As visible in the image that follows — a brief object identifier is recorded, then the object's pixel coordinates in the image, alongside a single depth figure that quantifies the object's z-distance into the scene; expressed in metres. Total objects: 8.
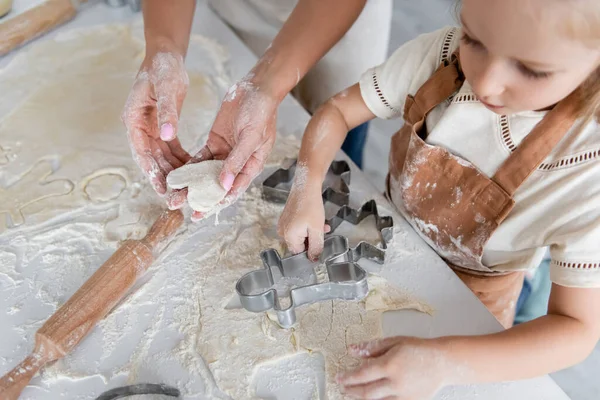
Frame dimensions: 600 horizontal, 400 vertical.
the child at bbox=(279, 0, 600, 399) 0.62
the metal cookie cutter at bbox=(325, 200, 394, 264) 0.81
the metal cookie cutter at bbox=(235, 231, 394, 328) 0.74
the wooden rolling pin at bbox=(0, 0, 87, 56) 1.25
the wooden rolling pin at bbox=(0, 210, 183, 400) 0.71
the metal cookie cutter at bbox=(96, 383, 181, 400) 0.69
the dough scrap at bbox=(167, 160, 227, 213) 0.82
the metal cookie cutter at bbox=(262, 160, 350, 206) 0.91
